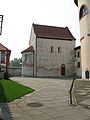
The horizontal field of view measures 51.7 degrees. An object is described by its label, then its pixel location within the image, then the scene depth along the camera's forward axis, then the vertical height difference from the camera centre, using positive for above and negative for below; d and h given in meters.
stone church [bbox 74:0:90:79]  13.91 +4.53
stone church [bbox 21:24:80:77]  21.45 +2.30
